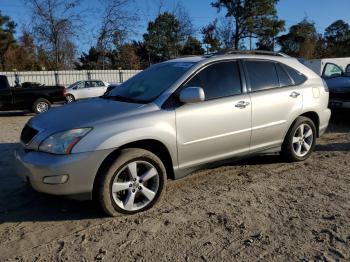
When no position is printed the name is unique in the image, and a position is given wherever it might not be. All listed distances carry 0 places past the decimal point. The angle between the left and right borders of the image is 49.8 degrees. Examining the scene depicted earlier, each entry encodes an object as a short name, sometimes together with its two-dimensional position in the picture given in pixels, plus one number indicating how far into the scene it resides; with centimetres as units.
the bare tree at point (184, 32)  3703
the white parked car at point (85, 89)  1984
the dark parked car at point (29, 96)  1422
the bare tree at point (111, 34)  2984
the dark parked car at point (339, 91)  926
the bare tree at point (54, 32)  2648
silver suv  373
